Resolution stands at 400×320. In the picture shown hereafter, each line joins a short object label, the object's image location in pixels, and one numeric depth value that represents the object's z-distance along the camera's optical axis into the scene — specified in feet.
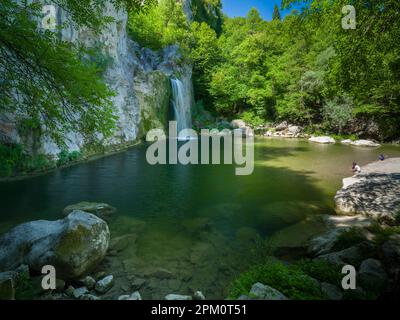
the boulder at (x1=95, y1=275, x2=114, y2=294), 17.27
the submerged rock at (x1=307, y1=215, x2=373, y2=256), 21.44
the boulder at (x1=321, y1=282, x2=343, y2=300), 13.60
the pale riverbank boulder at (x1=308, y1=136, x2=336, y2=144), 106.01
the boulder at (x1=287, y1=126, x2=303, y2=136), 132.78
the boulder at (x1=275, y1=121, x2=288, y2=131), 142.42
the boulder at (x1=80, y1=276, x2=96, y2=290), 17.58
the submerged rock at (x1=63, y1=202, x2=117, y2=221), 30.38
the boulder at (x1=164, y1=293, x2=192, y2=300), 16.03
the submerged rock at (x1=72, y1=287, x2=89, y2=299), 16.51
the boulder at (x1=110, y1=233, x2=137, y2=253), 22.90
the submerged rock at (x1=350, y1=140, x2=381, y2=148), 95.91
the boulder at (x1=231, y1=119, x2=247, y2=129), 154.81
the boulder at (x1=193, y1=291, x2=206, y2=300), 16.57
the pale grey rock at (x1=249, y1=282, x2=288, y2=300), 12.69
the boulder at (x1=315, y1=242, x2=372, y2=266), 17.79
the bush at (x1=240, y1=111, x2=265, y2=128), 153.69
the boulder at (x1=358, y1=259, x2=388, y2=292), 14.07
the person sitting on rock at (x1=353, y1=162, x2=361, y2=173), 50.32
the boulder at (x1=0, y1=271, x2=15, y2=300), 13.58
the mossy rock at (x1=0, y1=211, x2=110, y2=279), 17.95
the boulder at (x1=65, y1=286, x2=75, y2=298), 16.61
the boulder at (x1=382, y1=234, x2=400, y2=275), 14.86
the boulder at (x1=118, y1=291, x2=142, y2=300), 16.07
